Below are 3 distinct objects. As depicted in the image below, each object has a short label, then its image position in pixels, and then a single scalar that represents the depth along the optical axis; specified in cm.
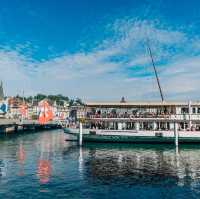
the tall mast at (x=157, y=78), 5399
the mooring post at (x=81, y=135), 4146
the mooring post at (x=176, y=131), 3975
